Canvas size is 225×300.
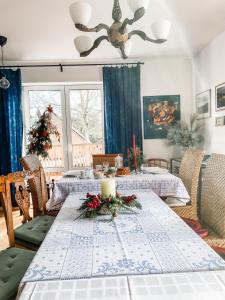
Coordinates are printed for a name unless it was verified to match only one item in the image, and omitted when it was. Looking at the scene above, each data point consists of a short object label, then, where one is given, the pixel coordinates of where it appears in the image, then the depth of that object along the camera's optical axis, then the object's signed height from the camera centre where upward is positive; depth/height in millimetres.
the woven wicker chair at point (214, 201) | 1876 -505
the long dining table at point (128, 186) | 2584 -484
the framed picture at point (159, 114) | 4871 +377
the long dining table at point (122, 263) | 873 -483
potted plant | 4395 -11
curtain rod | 4691 +1252
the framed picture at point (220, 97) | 3703 +516
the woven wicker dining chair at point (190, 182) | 2492 -469
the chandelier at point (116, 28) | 1819 +805
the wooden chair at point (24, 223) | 1867 -696
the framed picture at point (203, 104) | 4215 +482
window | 5016 +492
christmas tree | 4254 +36
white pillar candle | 1733 -332
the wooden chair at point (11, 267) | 1292 -712
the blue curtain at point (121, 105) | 4742 +536
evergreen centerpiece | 1574 -412
